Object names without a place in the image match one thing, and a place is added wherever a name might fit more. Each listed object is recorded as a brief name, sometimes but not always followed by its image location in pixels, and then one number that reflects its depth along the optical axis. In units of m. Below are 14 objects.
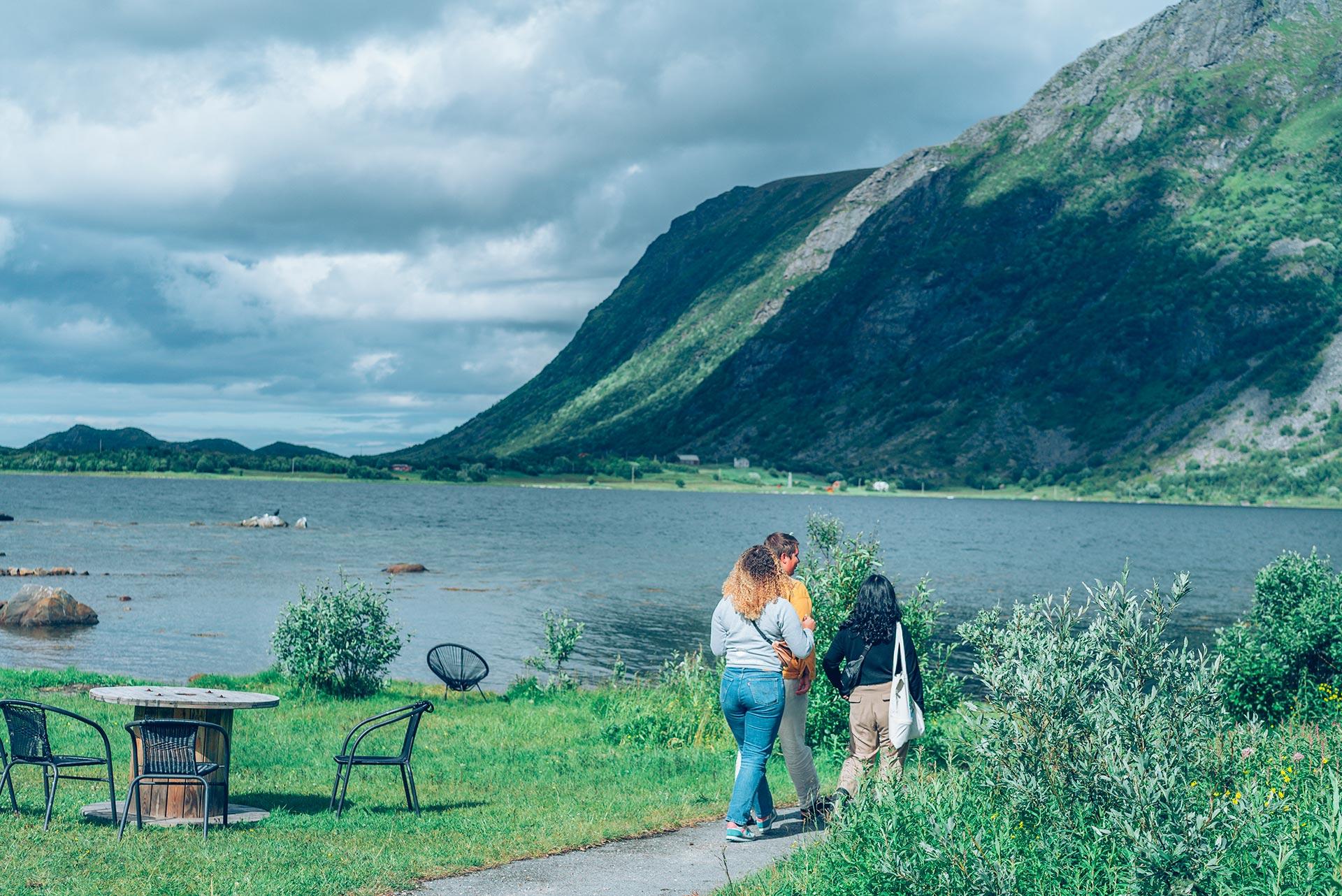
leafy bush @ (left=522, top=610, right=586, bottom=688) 25.09
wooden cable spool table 10.59
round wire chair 21.91
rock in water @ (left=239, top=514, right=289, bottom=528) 100.25
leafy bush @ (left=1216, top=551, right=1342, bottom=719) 17.73
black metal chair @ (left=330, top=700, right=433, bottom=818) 11.38
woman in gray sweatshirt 9.74
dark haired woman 10.31
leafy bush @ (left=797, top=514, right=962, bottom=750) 14.79
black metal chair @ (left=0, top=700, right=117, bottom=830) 10.45
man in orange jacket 10.06
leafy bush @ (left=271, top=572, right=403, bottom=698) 20.83
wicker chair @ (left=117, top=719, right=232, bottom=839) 9.98
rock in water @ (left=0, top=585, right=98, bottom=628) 36.81
